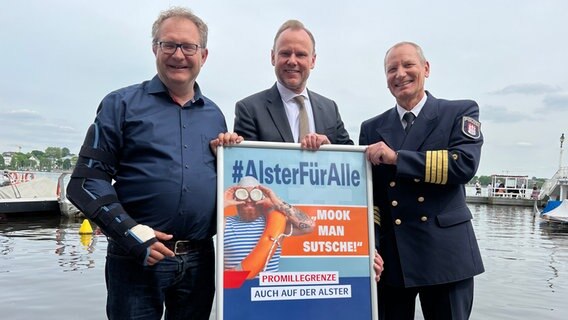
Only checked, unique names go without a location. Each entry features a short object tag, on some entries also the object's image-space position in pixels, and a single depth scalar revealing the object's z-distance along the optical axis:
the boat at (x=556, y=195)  27.03
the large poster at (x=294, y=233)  2.91
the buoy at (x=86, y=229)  16.52
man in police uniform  3.04
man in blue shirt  2.77
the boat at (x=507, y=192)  47.46
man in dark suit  3.38
